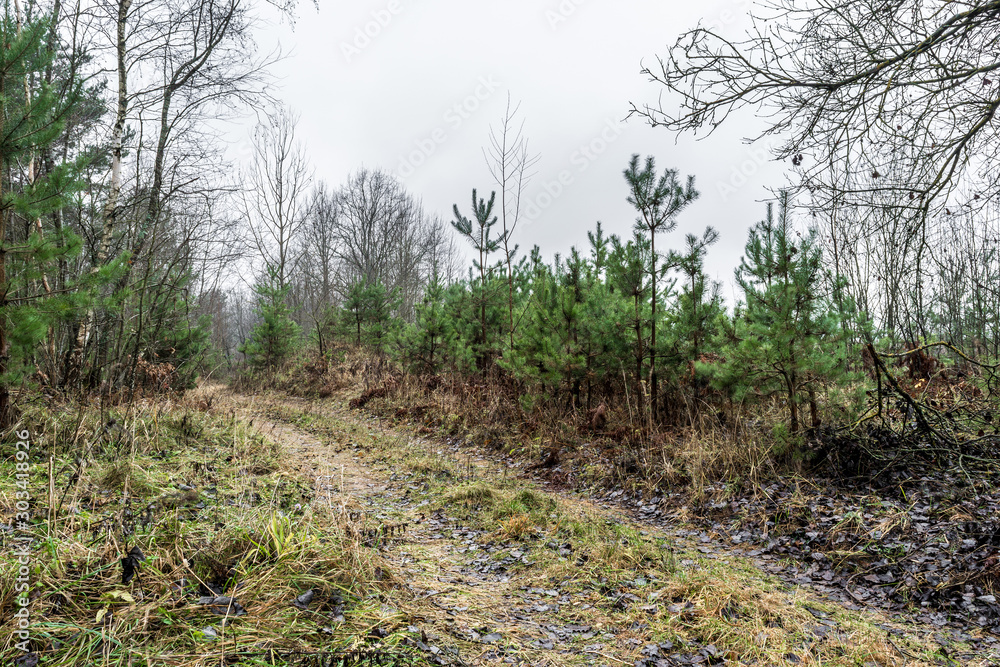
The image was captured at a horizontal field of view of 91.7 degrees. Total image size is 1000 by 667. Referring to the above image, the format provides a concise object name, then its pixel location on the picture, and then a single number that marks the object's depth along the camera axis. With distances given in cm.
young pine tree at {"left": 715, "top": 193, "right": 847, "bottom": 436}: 498
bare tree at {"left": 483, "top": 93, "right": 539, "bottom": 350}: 946
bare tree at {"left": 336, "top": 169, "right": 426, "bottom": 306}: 2361
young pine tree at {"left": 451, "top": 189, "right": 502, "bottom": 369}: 970
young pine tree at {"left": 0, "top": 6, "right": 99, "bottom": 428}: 414
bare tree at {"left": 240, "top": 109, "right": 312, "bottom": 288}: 2008
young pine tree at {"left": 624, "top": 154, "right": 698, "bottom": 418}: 640
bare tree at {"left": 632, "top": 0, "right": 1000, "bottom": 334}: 347
